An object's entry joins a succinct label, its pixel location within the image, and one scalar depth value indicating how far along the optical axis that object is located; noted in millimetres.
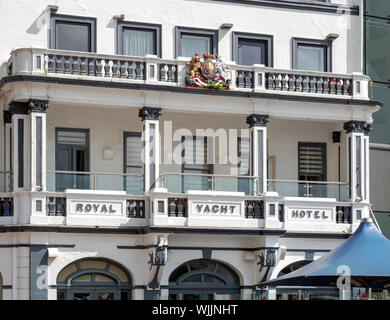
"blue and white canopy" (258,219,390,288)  23625
